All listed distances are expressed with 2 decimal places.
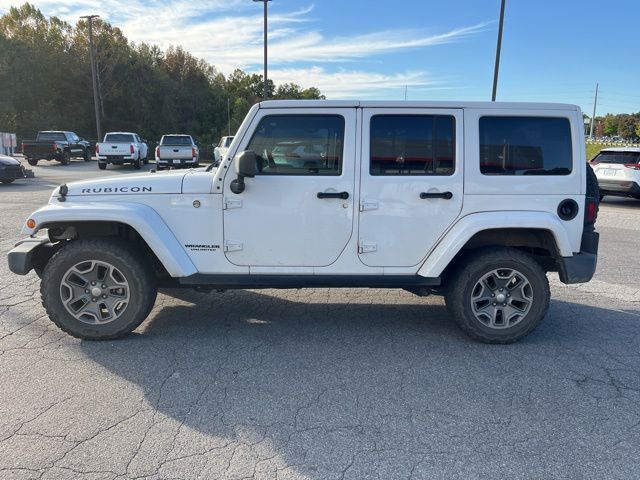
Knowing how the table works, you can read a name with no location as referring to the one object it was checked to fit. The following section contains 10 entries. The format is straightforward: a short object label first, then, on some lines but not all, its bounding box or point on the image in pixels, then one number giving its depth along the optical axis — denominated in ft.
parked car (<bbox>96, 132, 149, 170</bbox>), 75.87
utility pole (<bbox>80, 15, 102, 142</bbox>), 111.97
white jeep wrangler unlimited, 12.82
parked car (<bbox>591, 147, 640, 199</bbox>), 42.42
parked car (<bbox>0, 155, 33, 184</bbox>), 50.70
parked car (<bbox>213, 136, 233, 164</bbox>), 60.13
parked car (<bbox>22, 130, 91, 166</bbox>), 79.66
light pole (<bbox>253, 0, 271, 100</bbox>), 73.97
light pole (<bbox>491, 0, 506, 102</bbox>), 58.65
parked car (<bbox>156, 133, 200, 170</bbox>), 68.59
